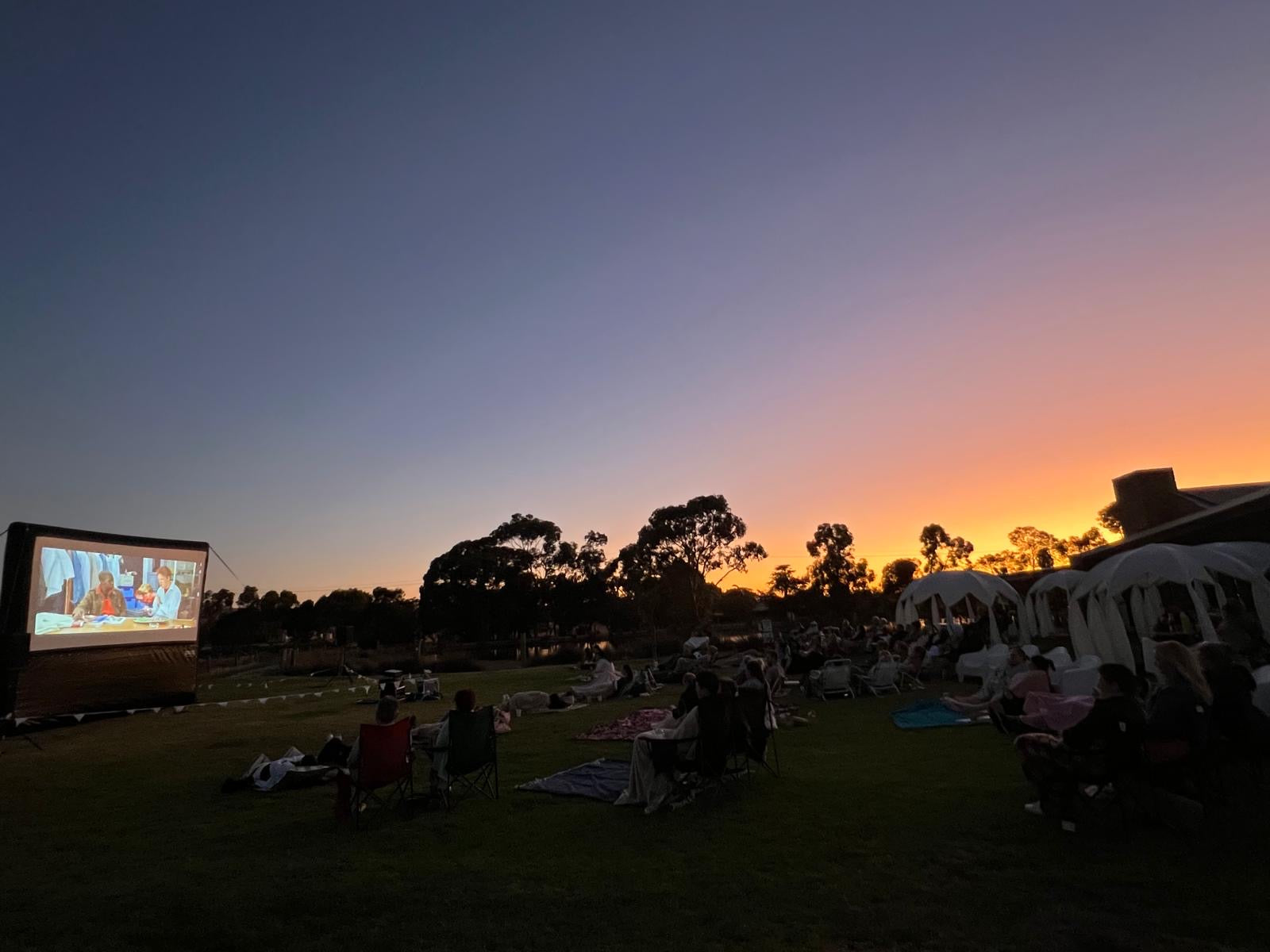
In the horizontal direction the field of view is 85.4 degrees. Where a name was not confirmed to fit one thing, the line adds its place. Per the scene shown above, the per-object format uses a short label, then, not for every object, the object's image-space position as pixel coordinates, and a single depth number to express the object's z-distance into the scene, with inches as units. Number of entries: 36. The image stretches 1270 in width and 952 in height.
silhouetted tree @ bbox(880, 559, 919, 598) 2628.0
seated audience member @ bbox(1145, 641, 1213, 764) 189.0
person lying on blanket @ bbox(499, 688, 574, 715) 593.3
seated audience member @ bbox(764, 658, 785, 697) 585.0
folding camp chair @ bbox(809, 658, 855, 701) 572.4
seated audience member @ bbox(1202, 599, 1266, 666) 430.3
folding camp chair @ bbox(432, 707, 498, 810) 267.4
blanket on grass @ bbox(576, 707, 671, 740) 424.2
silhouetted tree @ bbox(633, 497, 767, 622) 1989.4
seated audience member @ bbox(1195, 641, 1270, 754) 197.3
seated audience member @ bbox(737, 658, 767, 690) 299.2
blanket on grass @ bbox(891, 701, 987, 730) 401.4
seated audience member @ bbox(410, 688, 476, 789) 267.4
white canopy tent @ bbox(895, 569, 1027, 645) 824.9
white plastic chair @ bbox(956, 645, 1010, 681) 528.2
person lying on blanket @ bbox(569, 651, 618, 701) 649.0
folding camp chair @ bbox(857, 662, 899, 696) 580.1
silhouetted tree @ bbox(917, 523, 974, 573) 2812.5
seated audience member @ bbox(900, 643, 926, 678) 667.4
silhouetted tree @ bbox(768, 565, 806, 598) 2347.6
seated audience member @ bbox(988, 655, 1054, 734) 312.8
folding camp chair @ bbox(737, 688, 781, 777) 285.7
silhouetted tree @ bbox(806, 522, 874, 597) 2188.7
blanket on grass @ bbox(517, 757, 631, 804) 279.1
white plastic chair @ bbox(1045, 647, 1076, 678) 388.5
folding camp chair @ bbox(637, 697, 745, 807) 259.9
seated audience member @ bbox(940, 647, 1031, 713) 393.4
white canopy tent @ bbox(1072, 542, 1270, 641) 507.8
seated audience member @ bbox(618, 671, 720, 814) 256.4
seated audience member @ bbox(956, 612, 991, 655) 668.7
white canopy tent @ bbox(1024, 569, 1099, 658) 595.5
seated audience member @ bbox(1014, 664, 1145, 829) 190.1
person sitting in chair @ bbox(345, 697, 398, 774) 252.7
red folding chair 250.1
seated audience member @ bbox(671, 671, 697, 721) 339.6
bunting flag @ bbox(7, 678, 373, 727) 593.9
